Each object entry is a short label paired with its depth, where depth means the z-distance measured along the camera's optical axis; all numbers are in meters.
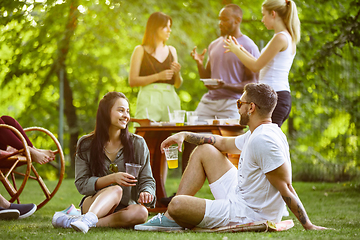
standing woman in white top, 7.14
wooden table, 7.58
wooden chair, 7.15
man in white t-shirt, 5.02
